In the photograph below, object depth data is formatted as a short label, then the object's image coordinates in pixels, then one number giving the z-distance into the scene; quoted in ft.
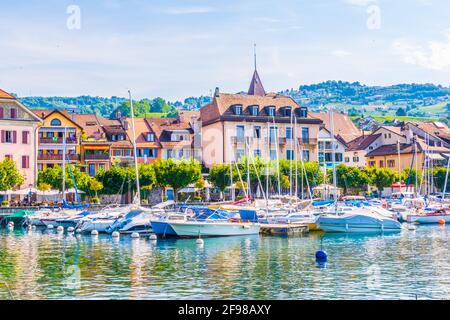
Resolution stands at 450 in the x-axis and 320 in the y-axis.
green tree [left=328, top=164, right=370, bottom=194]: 282.77
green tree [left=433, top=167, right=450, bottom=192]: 296.10
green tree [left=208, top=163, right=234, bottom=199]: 248.93
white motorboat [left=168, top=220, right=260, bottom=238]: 153.37
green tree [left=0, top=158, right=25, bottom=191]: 222.69
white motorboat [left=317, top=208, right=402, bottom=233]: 170.81
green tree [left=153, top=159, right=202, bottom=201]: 243.60
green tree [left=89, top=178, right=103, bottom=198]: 234.79
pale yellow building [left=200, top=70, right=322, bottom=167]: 283.79
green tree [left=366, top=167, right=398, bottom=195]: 285.64
